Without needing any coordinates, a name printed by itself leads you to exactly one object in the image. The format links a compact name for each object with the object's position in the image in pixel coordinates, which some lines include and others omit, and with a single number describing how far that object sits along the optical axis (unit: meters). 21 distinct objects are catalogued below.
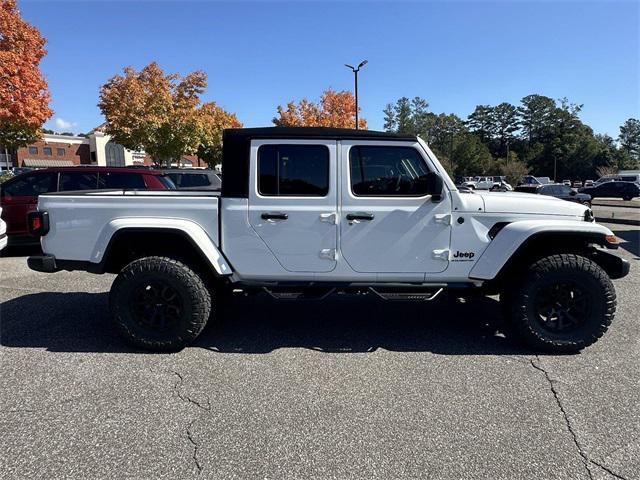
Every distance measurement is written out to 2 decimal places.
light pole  28.58
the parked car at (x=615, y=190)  31.42
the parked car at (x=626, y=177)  37.72
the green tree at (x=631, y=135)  100.25
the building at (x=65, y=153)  65.19
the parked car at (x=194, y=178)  9.96
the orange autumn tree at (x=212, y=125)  28.17
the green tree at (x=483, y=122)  106.88
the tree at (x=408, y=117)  86.94
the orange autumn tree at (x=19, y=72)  13.17
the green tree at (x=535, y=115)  95.81
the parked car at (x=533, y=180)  41.90
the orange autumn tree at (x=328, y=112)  35.59
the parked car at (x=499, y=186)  43.08
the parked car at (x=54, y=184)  8.05
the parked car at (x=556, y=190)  18.44
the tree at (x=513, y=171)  66.00
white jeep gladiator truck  3.78
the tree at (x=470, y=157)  82.88
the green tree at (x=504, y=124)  103.19
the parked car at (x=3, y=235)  5.95
